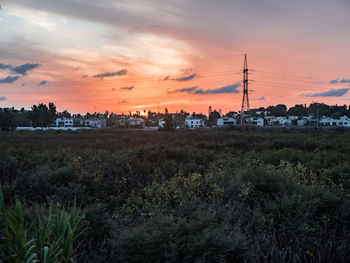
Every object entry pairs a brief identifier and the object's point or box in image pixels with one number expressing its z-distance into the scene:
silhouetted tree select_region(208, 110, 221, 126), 154.34
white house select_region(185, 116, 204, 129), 142.62
